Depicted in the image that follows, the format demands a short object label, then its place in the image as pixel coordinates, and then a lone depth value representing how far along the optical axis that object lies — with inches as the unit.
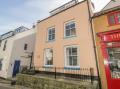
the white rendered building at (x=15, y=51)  393.8
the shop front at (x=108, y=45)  184.9
